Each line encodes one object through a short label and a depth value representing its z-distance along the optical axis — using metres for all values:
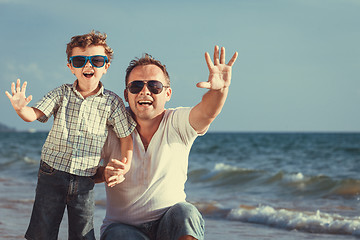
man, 3.24
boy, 3.37
